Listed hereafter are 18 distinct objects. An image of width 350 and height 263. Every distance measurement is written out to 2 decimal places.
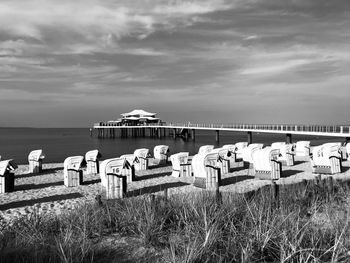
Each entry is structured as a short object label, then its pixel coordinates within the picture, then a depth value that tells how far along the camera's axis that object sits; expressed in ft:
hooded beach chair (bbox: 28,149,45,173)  61.98
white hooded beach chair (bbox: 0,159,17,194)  41.29
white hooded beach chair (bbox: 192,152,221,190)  38.73
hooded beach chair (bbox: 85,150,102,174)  56.59
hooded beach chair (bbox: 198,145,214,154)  62.25
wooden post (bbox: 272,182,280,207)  21.49
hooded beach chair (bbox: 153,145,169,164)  70.87
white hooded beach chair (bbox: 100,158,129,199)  34.88
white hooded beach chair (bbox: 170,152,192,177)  48.75
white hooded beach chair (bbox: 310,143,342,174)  45.70
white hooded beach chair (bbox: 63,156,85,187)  44.50
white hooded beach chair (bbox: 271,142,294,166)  57.98
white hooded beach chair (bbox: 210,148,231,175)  51.11
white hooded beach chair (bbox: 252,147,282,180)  43.80
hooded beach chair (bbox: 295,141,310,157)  75.87
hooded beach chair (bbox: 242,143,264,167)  58.49
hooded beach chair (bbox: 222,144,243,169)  62.45
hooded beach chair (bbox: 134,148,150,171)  59.77
